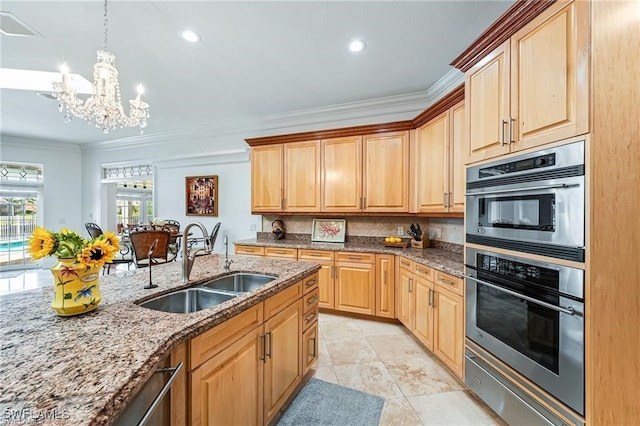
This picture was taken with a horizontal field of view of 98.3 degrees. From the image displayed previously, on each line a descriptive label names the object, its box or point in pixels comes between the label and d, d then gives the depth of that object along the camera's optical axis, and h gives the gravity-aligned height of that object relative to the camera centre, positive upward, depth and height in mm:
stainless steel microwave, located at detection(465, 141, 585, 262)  1312 +57
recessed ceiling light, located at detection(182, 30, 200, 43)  2441 +1592
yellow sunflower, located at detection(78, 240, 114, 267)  1065 -166
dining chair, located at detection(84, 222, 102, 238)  4137 -267
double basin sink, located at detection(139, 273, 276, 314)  1490 -493
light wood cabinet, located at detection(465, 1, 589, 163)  1312 +711
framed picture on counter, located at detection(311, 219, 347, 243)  4090 -264
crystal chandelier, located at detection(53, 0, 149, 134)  2510 +1112
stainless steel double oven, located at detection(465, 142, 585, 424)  1319 -380
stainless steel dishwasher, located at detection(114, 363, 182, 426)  766 -572
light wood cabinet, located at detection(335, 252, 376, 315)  3363 -873
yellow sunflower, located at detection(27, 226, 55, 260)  1054 -123
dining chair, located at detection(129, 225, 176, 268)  3176 -347
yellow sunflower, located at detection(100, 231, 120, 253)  1155 -117
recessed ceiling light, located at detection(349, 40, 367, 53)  2588 +1600
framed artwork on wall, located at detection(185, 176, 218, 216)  5254 +330
